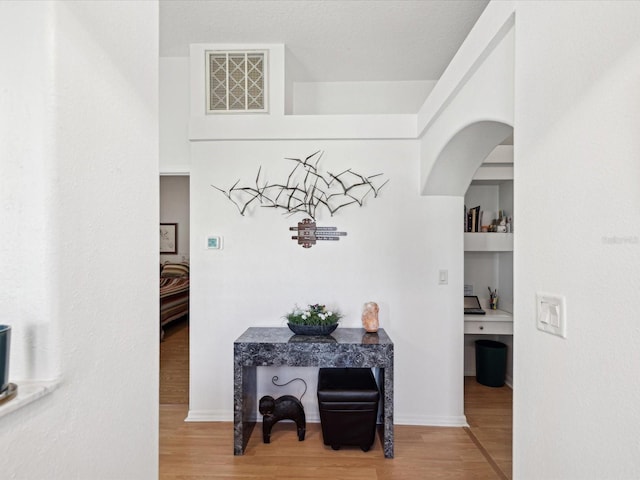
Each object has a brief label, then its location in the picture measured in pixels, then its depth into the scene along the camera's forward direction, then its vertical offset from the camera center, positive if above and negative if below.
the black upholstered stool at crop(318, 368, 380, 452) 2.25 -1.14
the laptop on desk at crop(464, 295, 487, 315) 3.23 -0.64
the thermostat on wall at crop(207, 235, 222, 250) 2.72 -0.02
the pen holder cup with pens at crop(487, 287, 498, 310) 3.48 -0.61
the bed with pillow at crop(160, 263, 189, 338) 4.87 -0.78
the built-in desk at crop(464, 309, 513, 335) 3.15 -0.78
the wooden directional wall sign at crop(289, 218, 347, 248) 2.72 +0.05
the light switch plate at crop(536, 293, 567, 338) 0.96 -0.22
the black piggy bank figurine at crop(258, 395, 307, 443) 2.37 -1.20
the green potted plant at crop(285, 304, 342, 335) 2.47 -0.60
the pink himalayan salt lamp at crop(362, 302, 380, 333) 2.57 -0.58
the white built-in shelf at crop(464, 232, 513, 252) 3.23 -0.01
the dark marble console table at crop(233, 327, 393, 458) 2.27 -0.79
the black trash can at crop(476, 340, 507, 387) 3.30 -1.19
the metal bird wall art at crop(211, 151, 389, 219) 2.72 +0.38
